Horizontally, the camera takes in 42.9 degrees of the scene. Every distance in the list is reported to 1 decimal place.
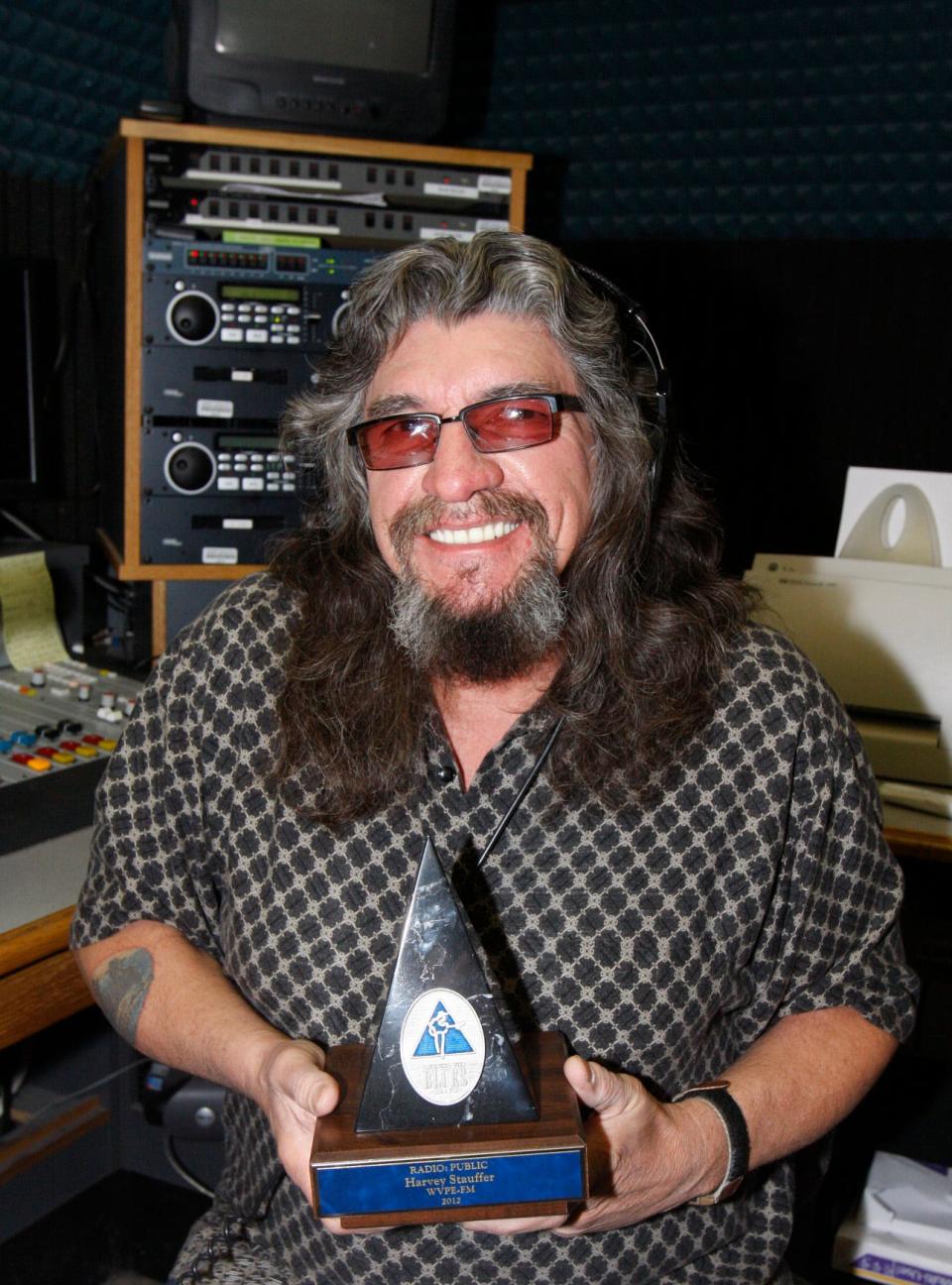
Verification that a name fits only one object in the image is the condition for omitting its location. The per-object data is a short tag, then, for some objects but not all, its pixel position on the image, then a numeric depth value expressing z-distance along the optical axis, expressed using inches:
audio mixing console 53.9
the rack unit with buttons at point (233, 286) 72.6
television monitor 73.0
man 43.4
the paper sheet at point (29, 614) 72.1
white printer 67.4
